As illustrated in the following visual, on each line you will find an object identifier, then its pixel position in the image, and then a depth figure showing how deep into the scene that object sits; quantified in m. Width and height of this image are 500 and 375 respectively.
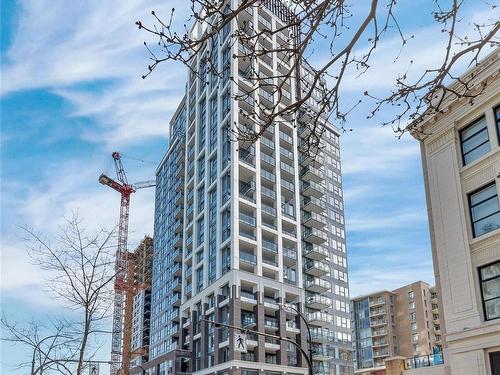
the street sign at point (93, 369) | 15.75
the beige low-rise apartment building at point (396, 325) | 107.94
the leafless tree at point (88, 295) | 13.17
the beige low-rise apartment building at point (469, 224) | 17.59
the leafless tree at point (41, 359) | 13.34
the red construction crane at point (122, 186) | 136.50
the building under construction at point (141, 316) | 114.43
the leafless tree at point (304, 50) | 6.74
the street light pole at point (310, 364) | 20.06
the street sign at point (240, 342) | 24.68
